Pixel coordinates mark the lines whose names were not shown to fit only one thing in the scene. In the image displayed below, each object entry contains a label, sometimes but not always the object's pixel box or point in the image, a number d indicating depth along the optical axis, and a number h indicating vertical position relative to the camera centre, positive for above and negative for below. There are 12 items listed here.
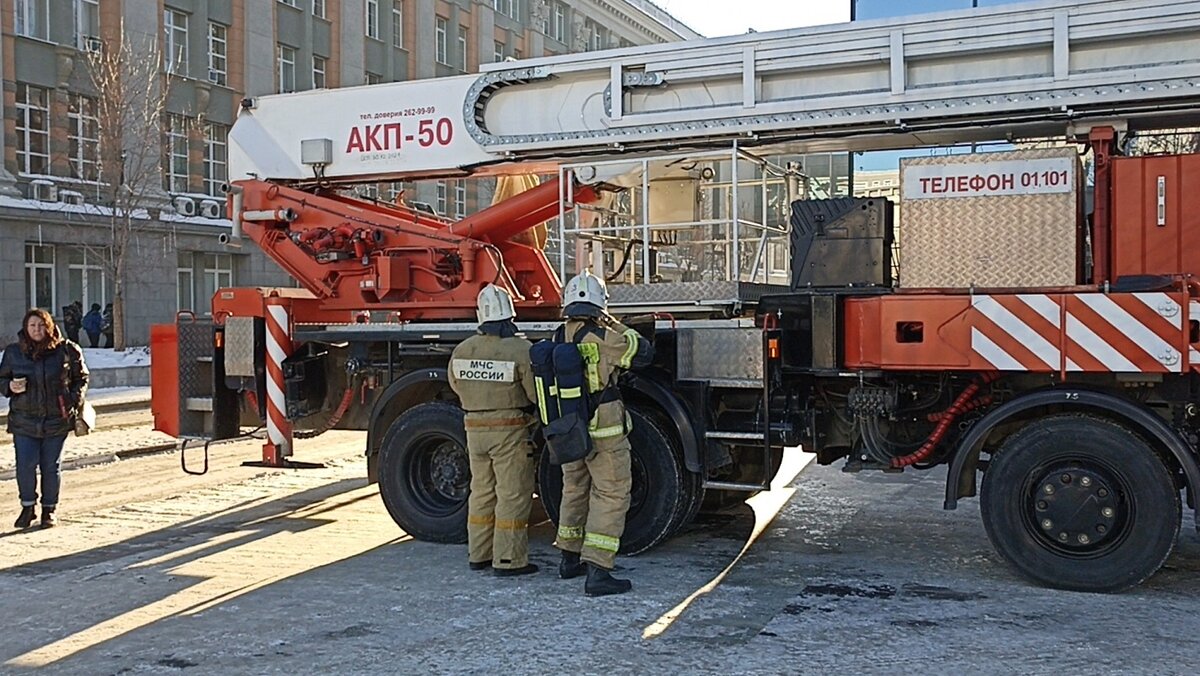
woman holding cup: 8.59 -0.61
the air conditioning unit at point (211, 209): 31.89 +3.08
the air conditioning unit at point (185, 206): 31.09 +3.08
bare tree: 26.42 +4.29
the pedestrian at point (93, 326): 28.25 -0.10
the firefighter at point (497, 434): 6.97 -0.69
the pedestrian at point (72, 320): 28.17 +0.04
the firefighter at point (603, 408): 6.56 -0.51
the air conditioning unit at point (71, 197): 27.99 +2.99
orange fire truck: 6.32 +0.33
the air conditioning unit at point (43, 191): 27.42 +3.09
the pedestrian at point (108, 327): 29.06 -0.13
